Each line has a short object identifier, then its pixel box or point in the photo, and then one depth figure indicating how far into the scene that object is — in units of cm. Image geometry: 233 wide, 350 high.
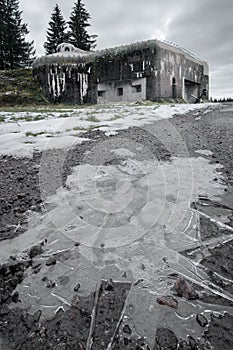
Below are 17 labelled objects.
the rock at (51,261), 160
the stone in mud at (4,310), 131
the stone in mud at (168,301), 129
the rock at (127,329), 118
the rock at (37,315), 127
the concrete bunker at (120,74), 1347
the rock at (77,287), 142
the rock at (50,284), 145
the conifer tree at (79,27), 2778
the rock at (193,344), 110
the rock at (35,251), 168
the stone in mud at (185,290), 134
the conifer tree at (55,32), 2862
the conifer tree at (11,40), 2558
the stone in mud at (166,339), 112
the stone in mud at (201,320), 120
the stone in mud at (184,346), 111
